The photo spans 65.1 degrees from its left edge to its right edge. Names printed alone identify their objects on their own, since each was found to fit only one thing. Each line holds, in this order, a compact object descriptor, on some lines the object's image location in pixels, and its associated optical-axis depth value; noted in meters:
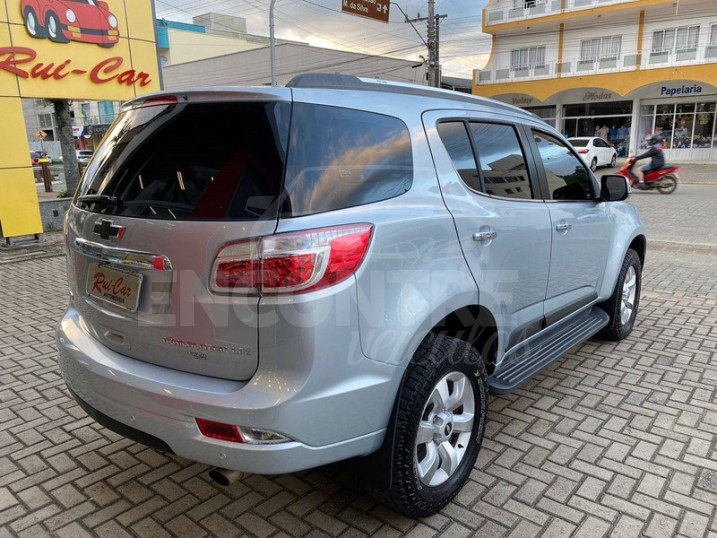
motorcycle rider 15.71
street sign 18.88
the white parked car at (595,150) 22.20
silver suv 1.99
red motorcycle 15.98
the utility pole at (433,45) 26.03
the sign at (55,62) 8.86
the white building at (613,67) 27.89
